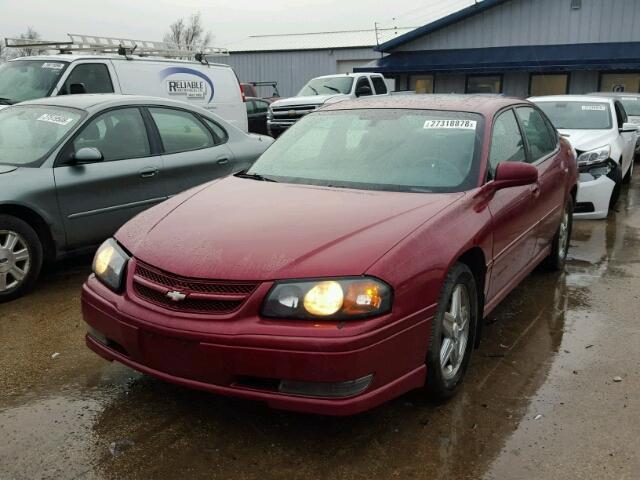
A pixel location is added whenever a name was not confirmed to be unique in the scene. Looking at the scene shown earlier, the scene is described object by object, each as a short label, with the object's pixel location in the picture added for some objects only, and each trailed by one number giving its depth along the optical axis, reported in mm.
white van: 8742
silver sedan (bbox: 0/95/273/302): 4824
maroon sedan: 2580
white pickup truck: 17094
